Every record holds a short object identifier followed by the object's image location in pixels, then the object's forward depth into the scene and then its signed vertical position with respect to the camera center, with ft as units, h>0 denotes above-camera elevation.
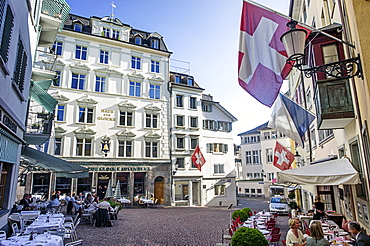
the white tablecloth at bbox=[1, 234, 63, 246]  23.37 -5.80
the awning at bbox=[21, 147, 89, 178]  46.19 +3.10
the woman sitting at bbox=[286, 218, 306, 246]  24.86 -5.85
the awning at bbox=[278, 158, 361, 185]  26.30 +0.04
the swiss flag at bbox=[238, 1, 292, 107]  26.12 +12.49
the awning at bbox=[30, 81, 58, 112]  49.62 +15.69
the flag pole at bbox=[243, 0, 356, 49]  24.86 +16.63
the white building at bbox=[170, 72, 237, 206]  108.78 +13.82
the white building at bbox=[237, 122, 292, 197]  161.99 +9.55
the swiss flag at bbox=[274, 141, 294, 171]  66.18 +4.57
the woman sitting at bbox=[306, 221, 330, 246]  20.58 -4.93
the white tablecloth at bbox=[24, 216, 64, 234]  32.02 -5.90
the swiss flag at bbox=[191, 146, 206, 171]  101.69 +7.09
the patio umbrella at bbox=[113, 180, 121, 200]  84.55 -5.07
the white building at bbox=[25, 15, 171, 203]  88.84 +25.27
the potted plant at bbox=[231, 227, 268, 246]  26.30 -6.41
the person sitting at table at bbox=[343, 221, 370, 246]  18.95 -4.60
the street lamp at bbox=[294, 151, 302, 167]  69.92 +4.61
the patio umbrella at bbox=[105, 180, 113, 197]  78.39 -4.41
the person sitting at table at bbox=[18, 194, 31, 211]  49.03 -4.80
